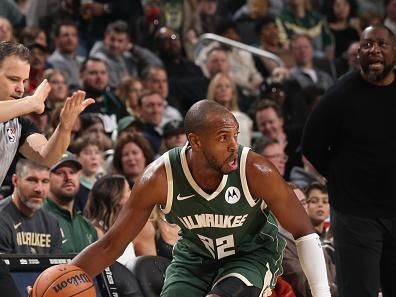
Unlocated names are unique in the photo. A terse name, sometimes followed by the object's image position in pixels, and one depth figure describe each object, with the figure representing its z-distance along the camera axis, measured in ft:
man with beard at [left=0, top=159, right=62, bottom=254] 45.98
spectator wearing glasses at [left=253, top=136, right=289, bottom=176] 64.74
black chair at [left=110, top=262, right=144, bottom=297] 45.44
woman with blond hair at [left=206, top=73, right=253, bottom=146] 71.77
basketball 33.60
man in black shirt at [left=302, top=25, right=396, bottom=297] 42.09
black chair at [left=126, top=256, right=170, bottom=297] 46.73
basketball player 34.19
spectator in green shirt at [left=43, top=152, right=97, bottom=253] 49.98
